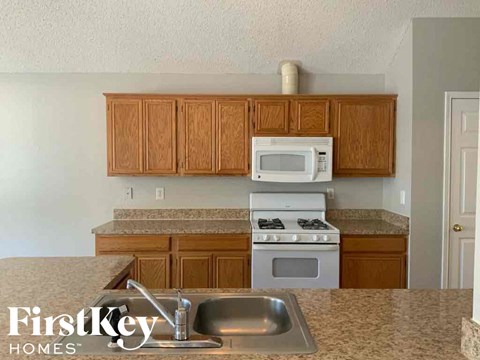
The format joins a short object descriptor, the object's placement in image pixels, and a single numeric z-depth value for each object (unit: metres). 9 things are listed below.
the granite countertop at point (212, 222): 3.11
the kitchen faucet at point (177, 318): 1.10
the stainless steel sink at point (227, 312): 1.28
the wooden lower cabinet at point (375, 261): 3.06
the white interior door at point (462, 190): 3.04
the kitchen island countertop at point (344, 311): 0.98
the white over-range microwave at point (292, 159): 3.29
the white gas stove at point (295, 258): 2.96
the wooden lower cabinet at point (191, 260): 3.10
